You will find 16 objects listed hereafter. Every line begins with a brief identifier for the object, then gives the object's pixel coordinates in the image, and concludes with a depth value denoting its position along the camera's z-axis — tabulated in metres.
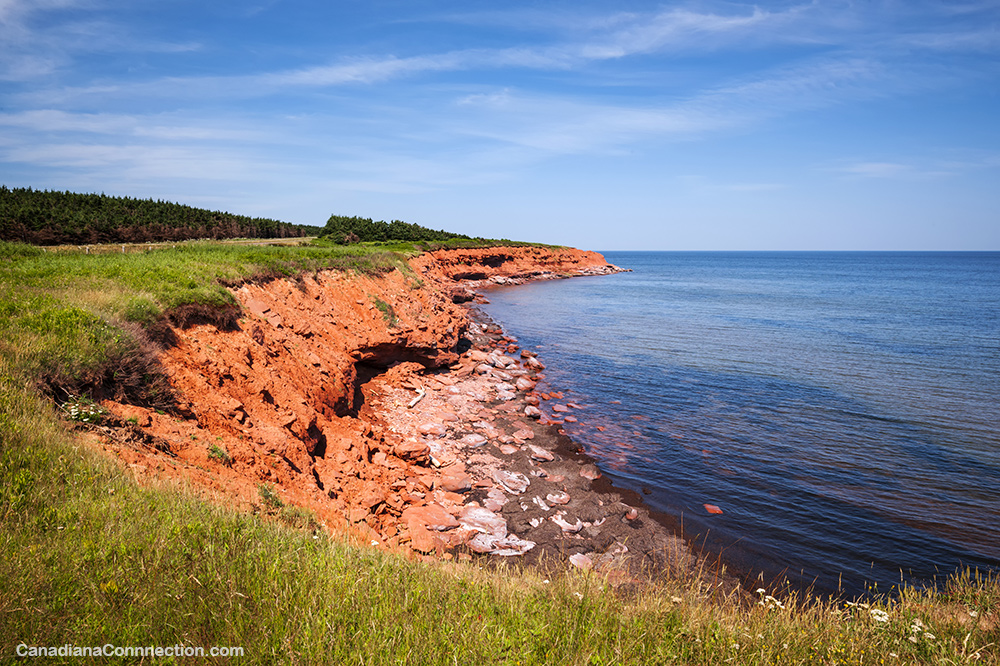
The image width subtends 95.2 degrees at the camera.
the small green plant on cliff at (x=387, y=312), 21.06
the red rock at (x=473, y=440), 16.17
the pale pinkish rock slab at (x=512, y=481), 13.69
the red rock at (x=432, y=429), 16.50
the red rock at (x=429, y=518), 11.38
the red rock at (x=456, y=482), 13.25
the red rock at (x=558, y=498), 13.25
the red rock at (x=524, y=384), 23.42
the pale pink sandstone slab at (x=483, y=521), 11.73
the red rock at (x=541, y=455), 15.81
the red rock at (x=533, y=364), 27.90
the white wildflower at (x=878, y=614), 5.02
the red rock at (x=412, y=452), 14.38
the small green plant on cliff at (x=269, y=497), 7.68
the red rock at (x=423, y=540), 10.41
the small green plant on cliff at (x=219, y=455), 8.50
